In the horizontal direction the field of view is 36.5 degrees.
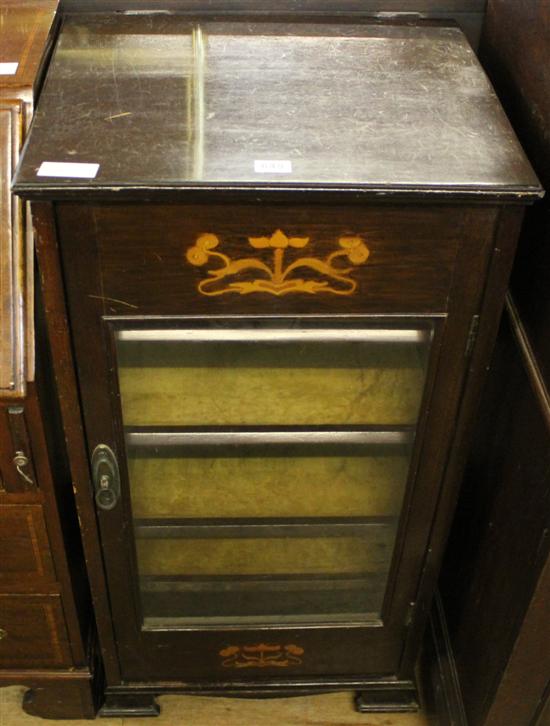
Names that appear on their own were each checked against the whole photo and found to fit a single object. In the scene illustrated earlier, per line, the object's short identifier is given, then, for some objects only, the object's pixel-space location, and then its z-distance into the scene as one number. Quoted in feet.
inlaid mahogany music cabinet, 2.35
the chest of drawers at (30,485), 2.67
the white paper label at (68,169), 2.25
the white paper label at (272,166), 2.30
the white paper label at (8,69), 2.75
